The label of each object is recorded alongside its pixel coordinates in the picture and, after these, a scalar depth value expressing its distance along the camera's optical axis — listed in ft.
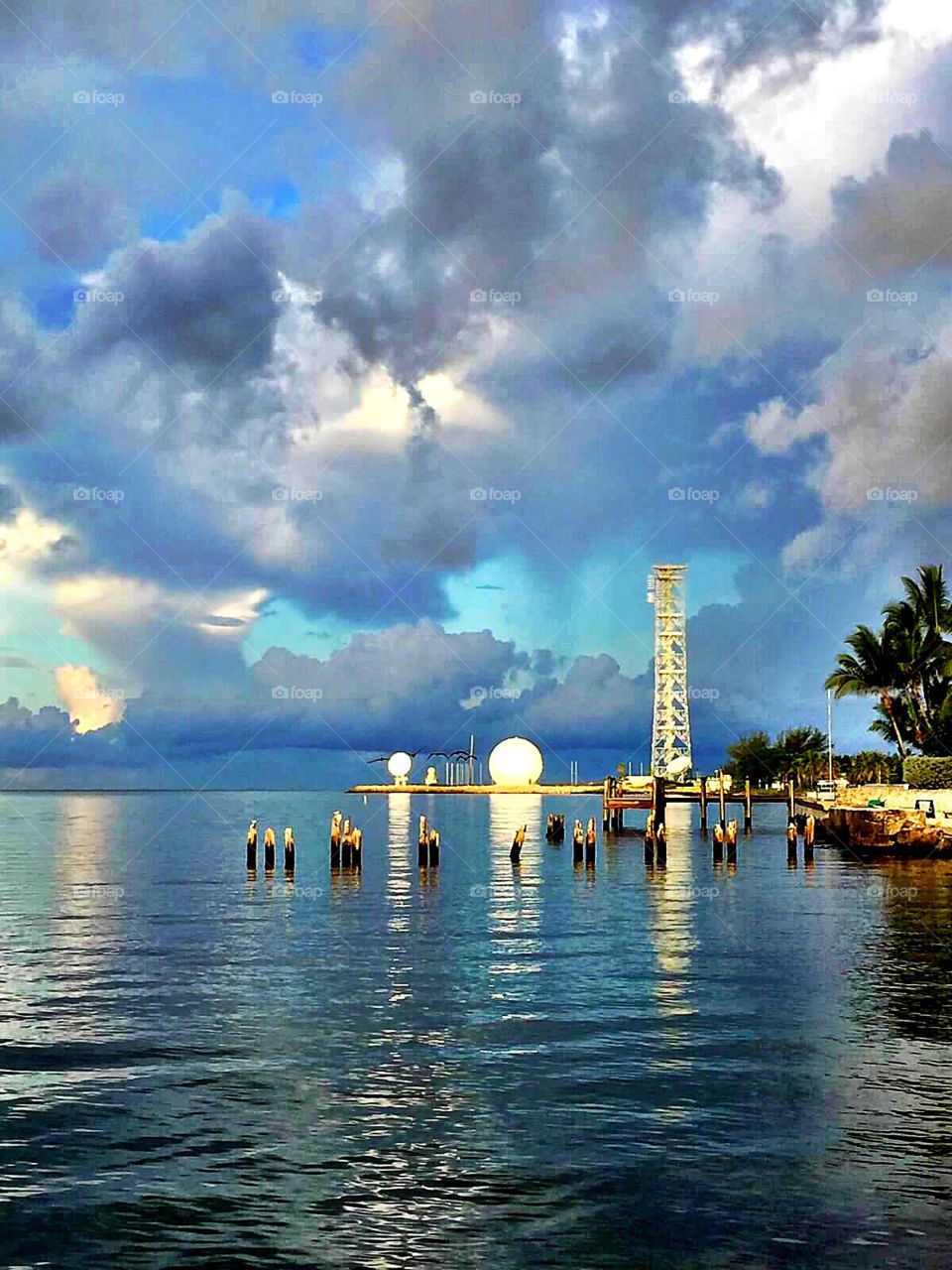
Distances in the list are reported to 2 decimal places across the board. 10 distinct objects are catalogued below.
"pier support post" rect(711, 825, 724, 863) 232.94
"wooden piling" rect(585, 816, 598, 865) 215.92
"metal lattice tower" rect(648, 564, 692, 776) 646.33
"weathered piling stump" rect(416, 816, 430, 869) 199.78
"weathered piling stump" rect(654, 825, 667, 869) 222.48
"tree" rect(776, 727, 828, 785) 576.36
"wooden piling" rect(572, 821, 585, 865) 216.95
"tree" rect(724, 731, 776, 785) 640.58
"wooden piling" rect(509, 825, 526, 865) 216.95
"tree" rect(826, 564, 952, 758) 313.53
